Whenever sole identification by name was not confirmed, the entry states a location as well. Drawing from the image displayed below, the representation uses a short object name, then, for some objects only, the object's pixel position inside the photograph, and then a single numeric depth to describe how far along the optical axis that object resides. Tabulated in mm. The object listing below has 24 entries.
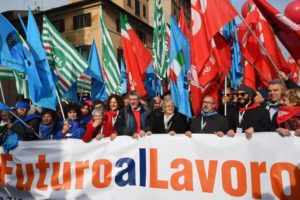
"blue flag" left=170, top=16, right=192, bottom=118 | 5966
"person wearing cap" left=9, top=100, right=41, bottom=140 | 5688
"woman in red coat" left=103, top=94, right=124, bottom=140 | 5637
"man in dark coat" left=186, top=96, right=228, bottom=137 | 4664
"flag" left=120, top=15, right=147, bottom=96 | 7953
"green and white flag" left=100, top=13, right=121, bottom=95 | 9111
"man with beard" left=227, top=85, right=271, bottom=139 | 4469
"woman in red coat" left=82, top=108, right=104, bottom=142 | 5277
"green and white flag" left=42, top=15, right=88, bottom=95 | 7484
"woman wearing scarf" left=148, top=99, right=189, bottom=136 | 5078
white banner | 4207
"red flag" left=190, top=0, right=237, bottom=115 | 5336
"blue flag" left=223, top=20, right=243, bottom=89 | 7141
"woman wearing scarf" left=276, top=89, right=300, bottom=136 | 4098
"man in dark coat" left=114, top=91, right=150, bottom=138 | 5512
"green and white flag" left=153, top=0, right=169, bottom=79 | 9625
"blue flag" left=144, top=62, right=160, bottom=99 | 10703
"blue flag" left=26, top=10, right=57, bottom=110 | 5977
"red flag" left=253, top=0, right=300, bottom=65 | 4926
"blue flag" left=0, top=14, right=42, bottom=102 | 6211
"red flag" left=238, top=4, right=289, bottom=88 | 6379
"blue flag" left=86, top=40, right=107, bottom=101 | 8805
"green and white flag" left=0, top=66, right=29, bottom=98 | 7602
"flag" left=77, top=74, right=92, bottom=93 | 10641
